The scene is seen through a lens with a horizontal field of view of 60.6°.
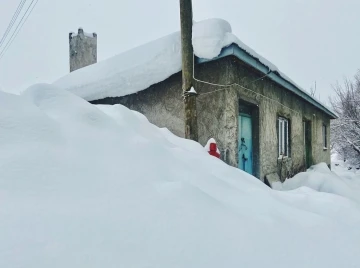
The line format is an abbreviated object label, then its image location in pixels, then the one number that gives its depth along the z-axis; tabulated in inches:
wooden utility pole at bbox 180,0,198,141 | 167.0
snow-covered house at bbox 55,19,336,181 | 189.6
